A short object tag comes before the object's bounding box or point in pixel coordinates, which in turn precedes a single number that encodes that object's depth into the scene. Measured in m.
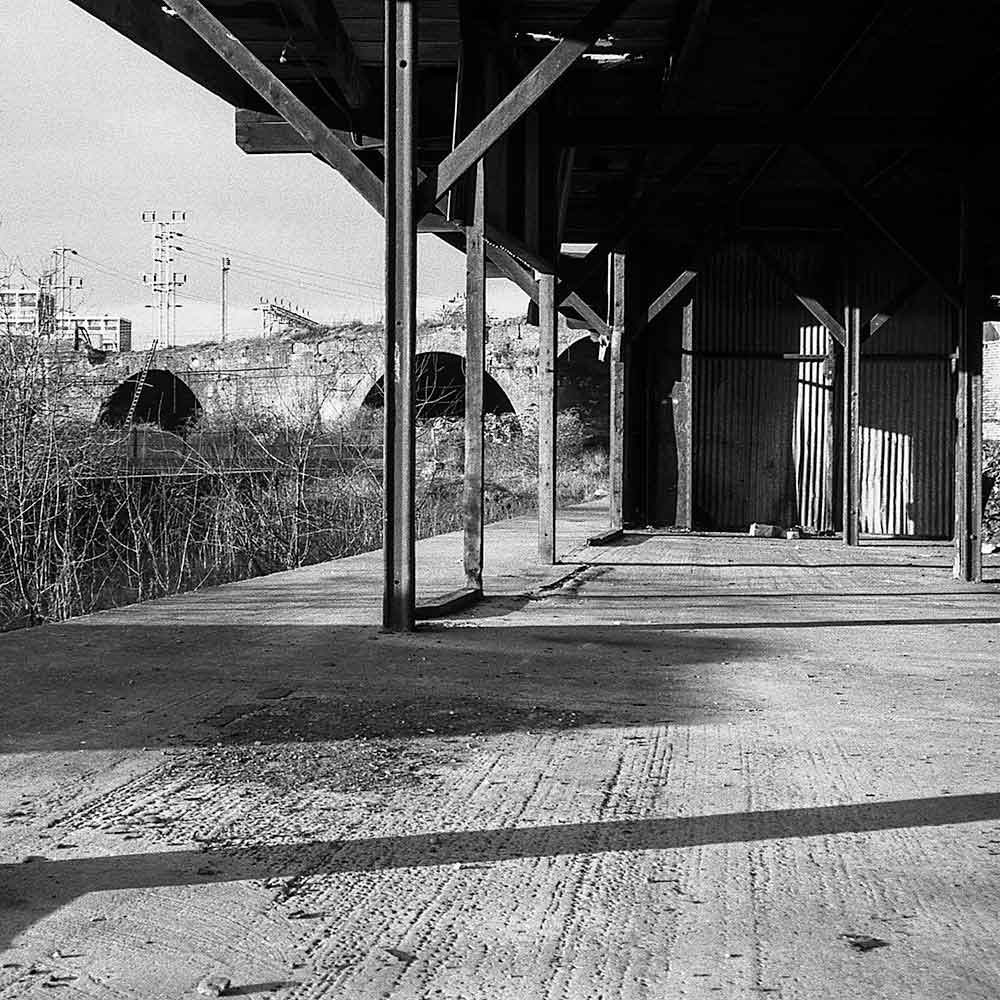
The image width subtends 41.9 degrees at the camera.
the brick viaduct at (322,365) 29.22
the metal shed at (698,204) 7.04
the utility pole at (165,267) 79.38
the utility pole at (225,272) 82.50
